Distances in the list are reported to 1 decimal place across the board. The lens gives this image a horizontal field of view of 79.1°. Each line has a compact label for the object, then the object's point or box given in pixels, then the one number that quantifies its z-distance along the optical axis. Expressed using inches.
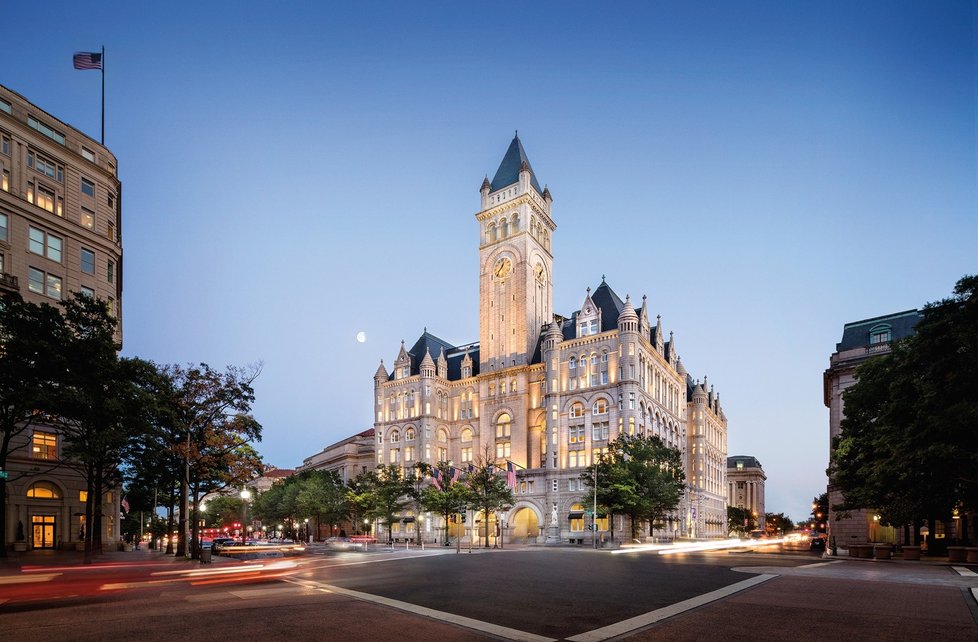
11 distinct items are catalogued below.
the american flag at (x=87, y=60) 1739.7
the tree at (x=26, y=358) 1215.6
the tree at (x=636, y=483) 2379.4
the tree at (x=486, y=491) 2506.2
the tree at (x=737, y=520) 5315.0
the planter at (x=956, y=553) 1262.3
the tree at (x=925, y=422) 1103.8
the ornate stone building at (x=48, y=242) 1702.8
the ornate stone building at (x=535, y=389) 3016.7
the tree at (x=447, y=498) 2514.8
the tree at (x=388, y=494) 2938.0
